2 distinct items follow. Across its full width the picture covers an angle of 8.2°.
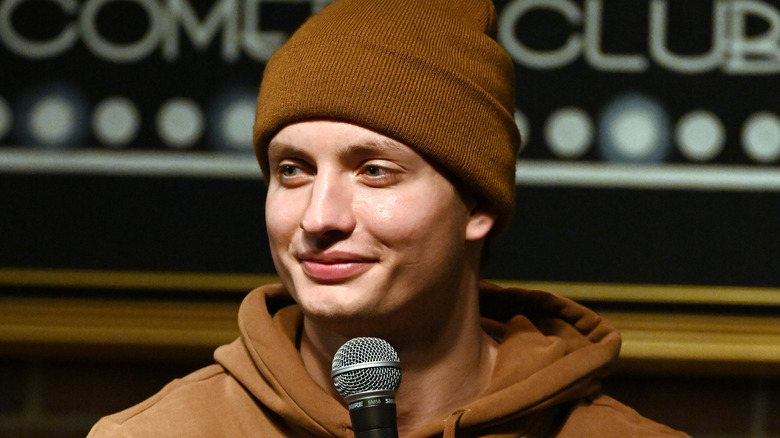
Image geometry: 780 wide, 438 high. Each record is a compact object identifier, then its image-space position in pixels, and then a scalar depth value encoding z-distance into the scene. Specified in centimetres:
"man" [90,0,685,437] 445
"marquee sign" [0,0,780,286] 488
